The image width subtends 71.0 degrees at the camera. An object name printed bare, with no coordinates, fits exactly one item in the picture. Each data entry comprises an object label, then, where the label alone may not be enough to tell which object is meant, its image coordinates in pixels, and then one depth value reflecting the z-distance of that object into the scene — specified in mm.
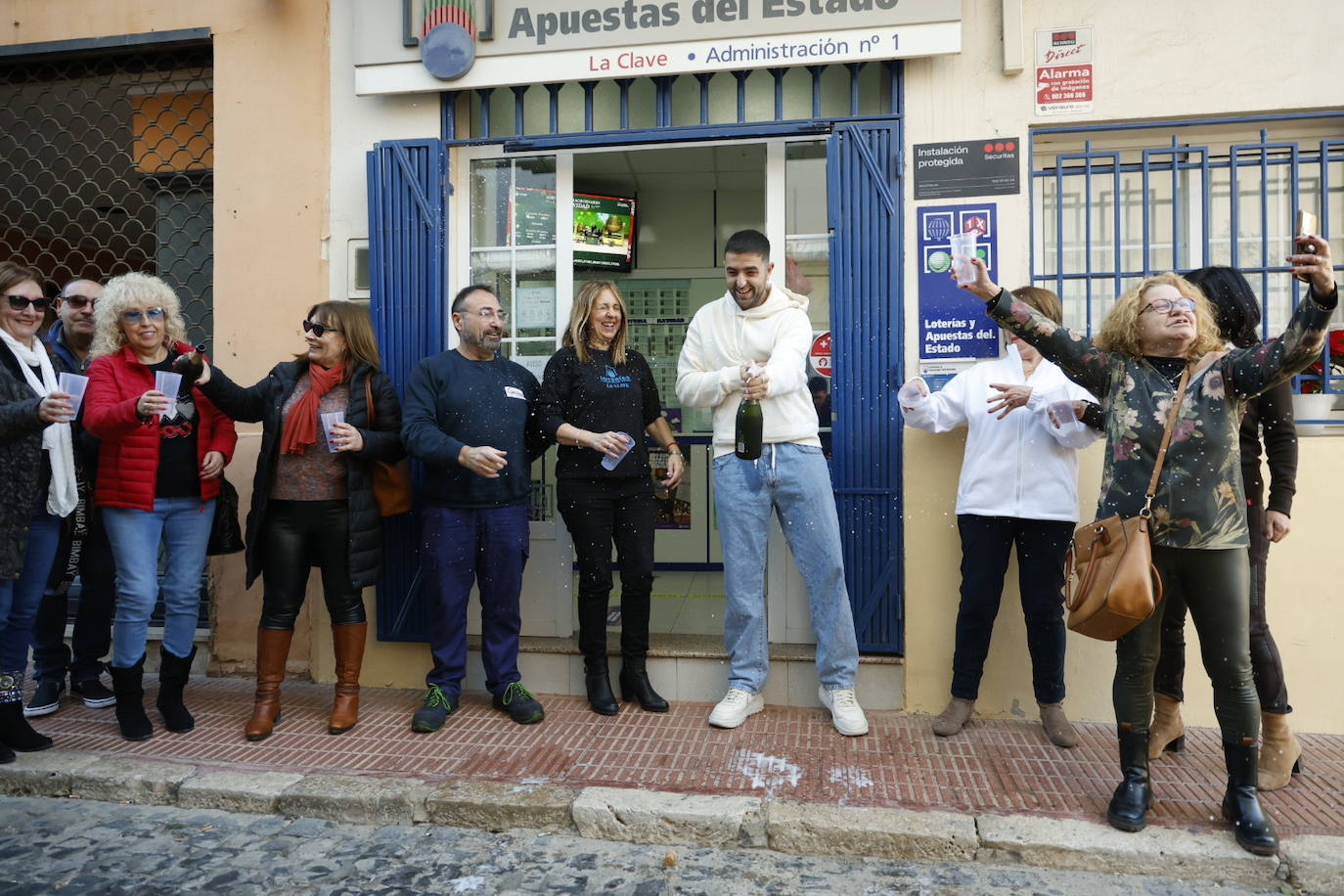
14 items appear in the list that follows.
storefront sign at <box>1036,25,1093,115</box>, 4617
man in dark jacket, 4691
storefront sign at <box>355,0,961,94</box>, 4668
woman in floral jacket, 3254
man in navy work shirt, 4559
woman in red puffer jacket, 4262
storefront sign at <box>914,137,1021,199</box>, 4668
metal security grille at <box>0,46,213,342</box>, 5898
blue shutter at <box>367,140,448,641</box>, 5141
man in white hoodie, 4430
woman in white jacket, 4230
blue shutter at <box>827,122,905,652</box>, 4727
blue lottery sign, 4684
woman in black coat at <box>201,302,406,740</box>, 4457
